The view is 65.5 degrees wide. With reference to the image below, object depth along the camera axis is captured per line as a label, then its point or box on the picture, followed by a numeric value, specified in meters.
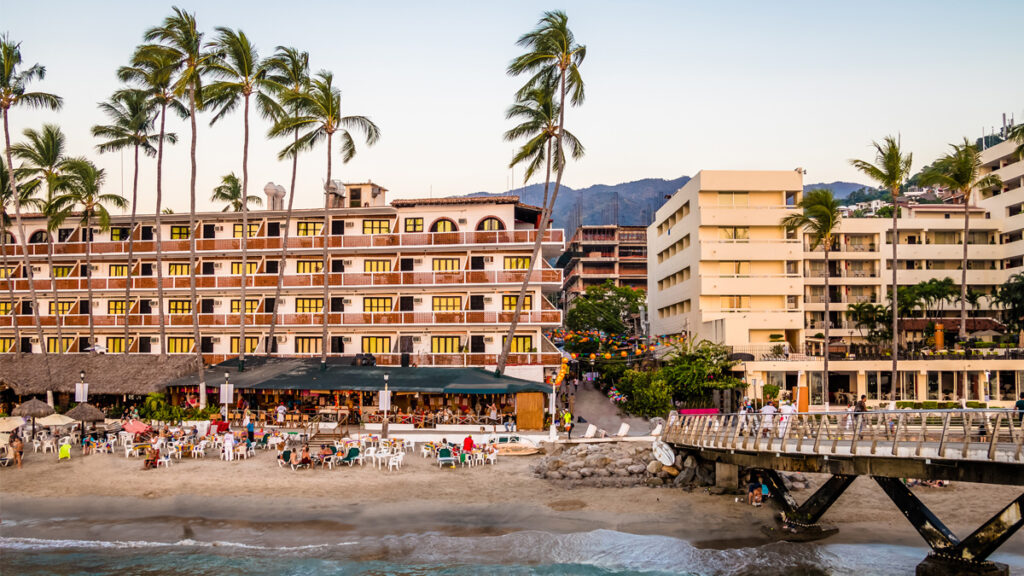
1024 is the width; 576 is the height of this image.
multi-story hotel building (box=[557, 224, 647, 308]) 99.25
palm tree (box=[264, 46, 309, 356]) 42.37
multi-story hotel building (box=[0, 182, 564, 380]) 44.34
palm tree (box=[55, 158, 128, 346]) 46.47
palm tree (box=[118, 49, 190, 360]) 42.16
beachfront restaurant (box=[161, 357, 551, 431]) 36.84
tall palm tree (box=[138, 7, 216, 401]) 41.28
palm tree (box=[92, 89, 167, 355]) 47.38
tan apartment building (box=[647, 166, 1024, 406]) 47.06
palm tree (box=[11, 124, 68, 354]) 47.47
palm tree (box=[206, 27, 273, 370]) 41.31
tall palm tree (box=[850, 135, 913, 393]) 42.44
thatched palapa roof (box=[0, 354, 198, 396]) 43.09
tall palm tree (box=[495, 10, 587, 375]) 40.09
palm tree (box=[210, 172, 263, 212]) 62.88
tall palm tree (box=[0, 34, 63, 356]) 44.19
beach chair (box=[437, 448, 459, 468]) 30.03
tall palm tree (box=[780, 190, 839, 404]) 43.87
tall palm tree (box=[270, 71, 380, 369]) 42.34
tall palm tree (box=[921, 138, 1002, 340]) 48.31
